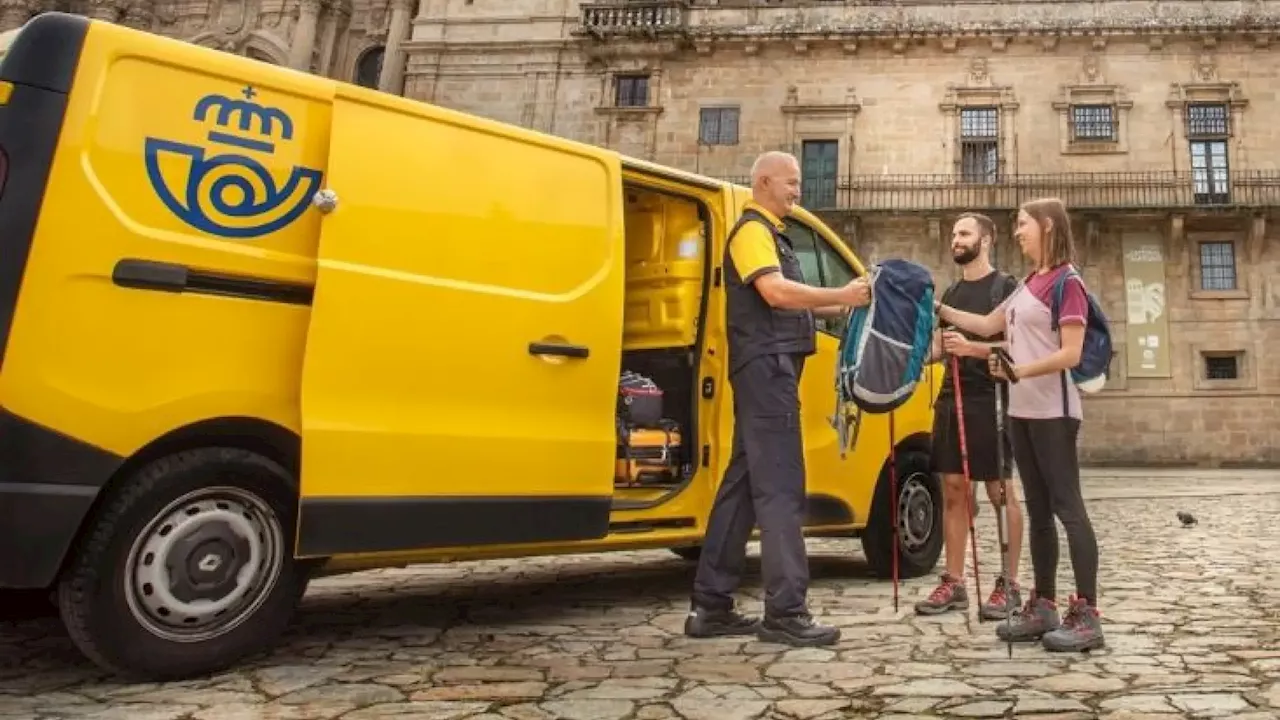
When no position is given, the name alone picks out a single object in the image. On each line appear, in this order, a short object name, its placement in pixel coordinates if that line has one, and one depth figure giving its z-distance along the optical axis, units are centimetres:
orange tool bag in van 494
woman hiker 379
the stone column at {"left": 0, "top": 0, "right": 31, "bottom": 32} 3581
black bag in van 504
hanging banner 2405
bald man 386
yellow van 284
